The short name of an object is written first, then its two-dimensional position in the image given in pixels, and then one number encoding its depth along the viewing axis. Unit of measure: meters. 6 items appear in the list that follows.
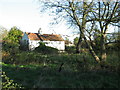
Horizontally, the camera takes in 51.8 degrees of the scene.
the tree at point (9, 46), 12.24
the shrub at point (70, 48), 15.53
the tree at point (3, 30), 33.81
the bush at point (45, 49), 16.20
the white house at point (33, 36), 38.34
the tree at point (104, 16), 7.33
